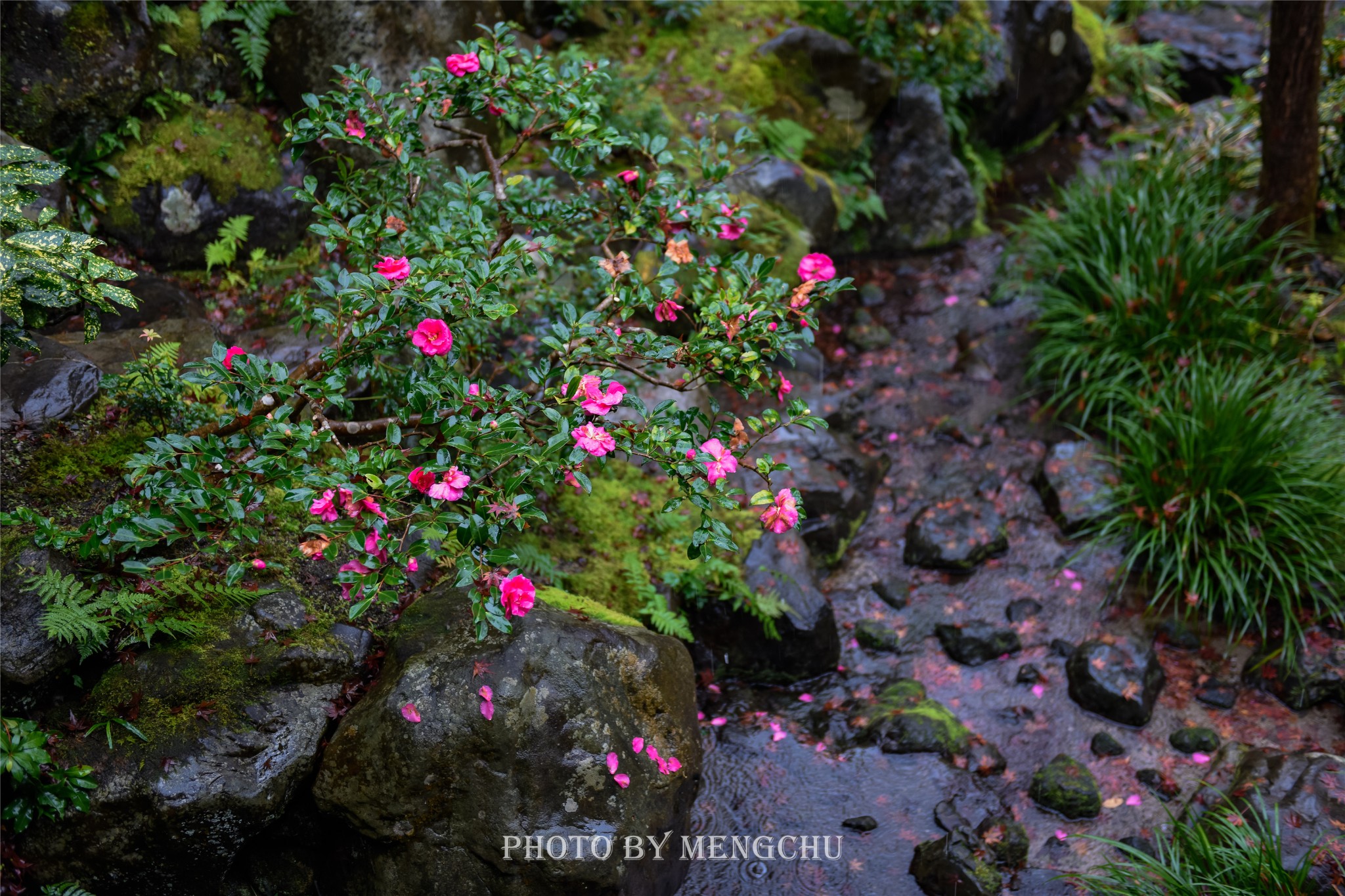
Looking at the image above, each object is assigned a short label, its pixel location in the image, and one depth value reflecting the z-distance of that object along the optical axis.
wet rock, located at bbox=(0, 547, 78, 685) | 2.78
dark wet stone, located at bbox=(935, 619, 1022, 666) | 4.57
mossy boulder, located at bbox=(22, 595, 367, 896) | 2.74
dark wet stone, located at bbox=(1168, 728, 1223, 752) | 4.04
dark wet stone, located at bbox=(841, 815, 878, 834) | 3.76
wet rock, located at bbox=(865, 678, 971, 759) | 4.08
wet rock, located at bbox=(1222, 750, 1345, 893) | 3.22
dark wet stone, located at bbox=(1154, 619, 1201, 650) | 4.54
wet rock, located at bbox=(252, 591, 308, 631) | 3.17
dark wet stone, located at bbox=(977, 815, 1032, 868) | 3.60
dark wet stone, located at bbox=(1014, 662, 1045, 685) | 4.45
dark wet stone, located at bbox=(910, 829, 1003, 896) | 3.42
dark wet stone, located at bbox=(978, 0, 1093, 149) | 7.81
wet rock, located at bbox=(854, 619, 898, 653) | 4.65
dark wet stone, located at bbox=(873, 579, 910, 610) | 4.89
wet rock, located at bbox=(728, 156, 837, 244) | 6.28
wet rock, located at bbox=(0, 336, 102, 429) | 3.41
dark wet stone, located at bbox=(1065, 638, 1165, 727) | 4.20
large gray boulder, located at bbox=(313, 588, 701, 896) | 2.91
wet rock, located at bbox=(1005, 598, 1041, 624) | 4.78
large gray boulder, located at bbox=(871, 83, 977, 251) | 7.27
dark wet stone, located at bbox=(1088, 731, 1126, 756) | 4.08
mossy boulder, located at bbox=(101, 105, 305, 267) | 4.52
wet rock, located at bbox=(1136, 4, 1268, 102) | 9.02
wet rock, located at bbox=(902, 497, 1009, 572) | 5.05
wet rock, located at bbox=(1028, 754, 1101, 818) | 3.81
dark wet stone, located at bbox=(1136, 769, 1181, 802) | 3.86
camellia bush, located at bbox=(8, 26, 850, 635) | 2.54
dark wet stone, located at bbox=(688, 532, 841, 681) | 4.33
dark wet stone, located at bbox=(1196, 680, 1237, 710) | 4.25
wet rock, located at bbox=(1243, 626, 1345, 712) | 4.14
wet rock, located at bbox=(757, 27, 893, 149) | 6.93
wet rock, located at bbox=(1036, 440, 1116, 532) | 5.08
